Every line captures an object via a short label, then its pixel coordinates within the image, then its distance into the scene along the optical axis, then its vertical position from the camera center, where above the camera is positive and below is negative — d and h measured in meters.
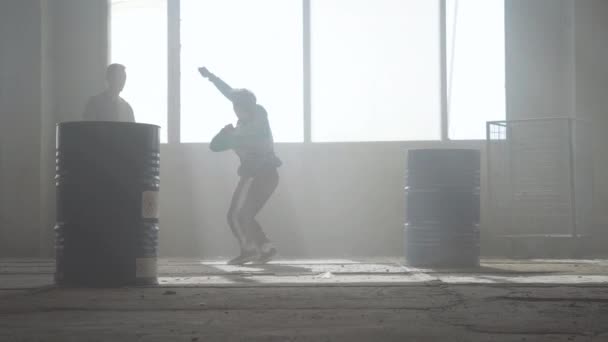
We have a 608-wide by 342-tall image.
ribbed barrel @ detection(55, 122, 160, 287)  5.41 -0.04
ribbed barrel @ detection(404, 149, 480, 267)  7.92 -0.07
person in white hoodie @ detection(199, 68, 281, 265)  8.55 +0.27
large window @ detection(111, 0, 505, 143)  10.98 +1.50
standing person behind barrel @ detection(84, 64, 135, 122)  7.99 +0.78
